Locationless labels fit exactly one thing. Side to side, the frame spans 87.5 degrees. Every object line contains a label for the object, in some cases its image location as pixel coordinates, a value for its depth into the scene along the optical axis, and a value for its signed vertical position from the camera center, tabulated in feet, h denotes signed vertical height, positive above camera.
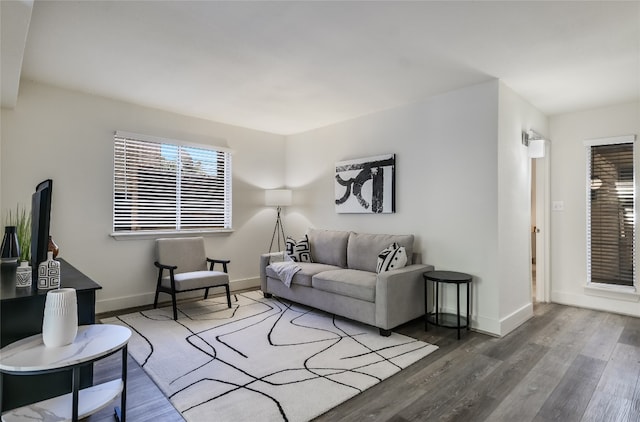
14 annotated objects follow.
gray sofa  10.48 -2.38
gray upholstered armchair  12.12 -2.28
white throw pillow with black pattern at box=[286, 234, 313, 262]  15.05 -1.72
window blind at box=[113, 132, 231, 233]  13.26 +1.17
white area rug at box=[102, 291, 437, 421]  6.79 -3.84
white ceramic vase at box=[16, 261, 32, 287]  5.78 -1.11
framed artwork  13.66 +1.23
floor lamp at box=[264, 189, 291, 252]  16.72 +0.80
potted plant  5.80 -0.73
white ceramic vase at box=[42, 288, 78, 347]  4.91 -1.56
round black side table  10.50 -3.04
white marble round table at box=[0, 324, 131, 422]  4.50 -2.05
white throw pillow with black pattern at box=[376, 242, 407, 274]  11.55 -1.59
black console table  5.33 -1.88
